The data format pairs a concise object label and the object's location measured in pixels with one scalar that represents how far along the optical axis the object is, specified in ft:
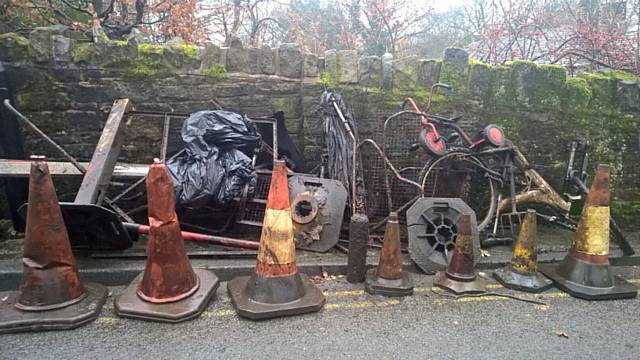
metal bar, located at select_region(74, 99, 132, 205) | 12.00
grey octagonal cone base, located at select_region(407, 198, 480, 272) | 13.35
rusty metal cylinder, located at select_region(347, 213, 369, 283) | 12.06
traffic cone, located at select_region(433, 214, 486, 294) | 11.98
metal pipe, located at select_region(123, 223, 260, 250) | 12.10
